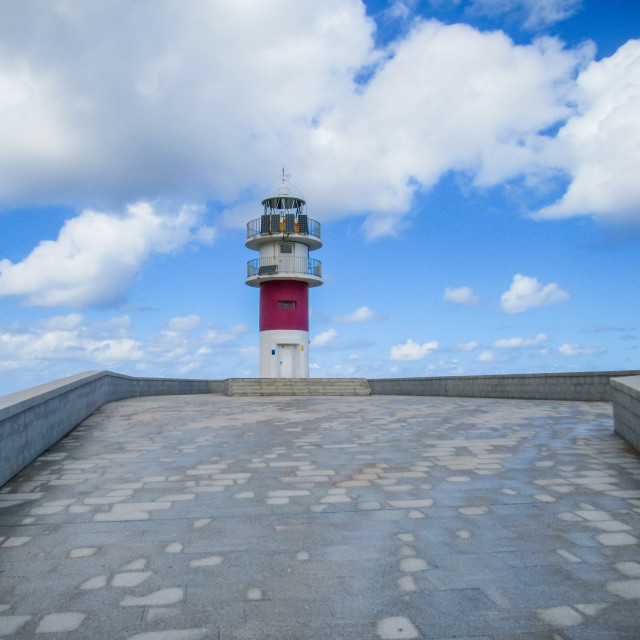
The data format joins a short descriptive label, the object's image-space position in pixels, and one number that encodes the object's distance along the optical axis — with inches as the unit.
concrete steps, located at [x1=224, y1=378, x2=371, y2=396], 832.3
